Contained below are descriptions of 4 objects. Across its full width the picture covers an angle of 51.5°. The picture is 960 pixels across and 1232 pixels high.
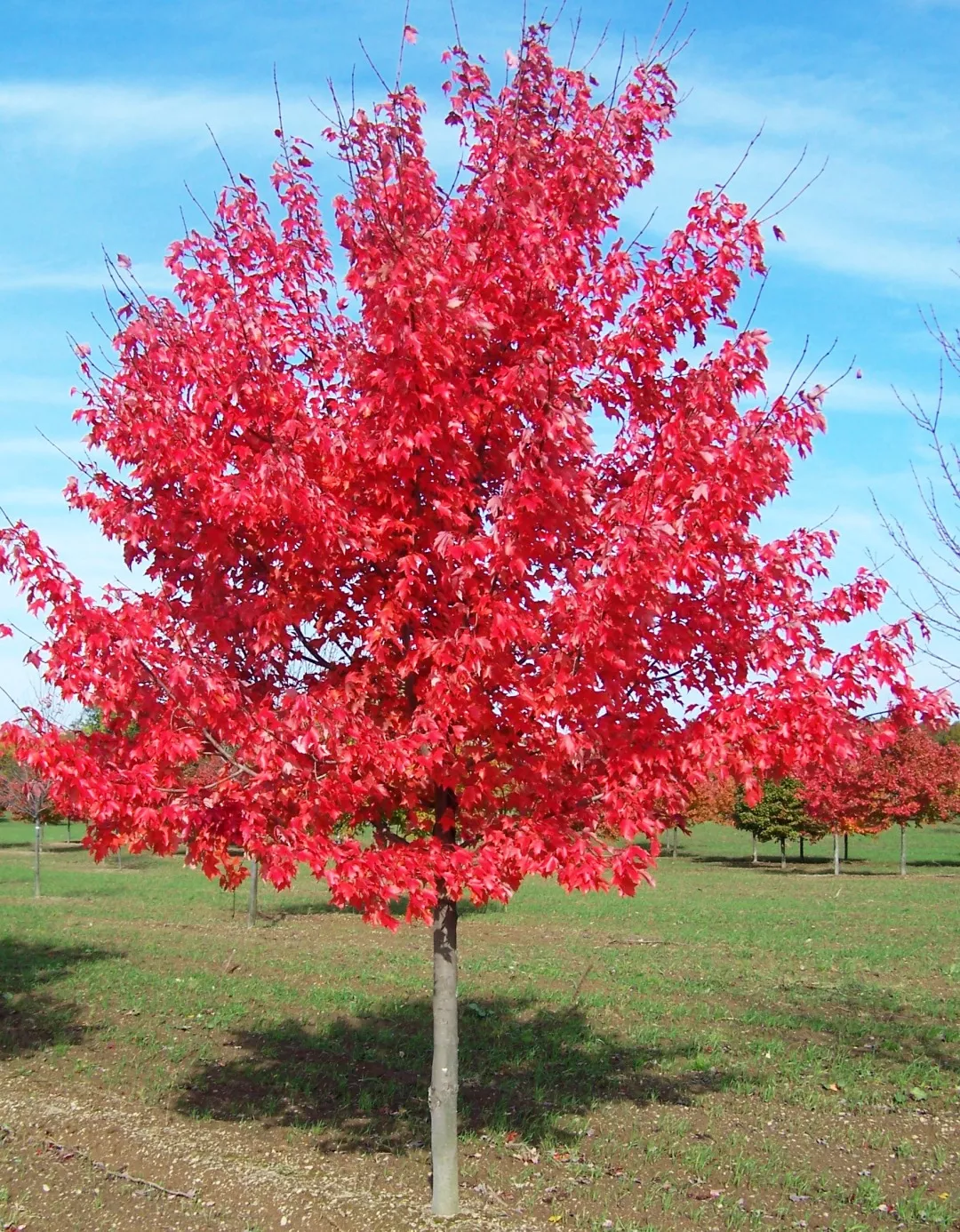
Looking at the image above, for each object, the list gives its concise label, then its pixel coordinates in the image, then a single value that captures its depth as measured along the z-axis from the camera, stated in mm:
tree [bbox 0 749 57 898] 24141
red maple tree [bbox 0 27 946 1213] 4410
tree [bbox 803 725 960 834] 34594
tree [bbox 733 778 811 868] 40688
